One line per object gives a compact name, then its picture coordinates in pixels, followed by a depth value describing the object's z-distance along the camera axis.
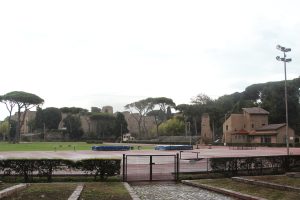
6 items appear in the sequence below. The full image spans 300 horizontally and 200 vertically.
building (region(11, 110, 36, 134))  105.51
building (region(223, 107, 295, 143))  57.73
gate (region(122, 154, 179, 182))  12.82
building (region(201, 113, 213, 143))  65.08
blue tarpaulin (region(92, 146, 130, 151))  39.46
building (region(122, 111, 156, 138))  99.32
